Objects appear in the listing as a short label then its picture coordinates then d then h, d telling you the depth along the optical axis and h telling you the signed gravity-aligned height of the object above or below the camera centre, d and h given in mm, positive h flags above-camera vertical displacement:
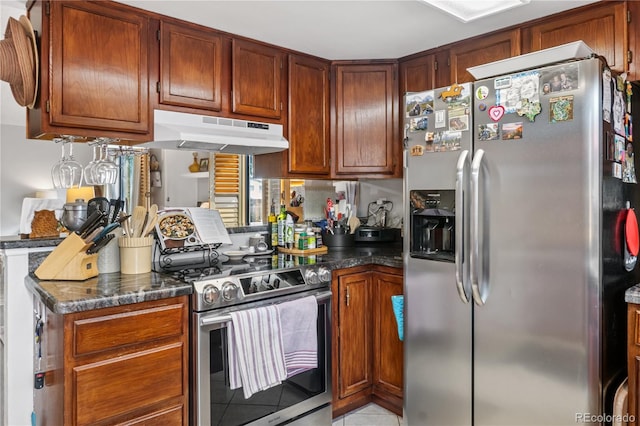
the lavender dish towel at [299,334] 2114 -632
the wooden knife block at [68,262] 1847 -214
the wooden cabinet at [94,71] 1856 +689
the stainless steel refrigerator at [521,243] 1638 -140
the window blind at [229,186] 2781 +191
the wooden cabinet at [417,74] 2713 +938
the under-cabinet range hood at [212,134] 2170 +450
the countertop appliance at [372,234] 3084 -163
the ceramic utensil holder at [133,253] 2025 -193
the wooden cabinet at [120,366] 1535 -603
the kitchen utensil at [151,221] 2068 -33
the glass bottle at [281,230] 2752 -110
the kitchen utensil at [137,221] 2059 -32
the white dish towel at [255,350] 1929 -655
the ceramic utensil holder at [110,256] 2051 -210
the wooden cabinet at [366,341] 2473 -792
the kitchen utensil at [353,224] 3160 -85
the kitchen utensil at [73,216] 2035 -5
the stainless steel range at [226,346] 1851 -633
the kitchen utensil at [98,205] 2055 +49
